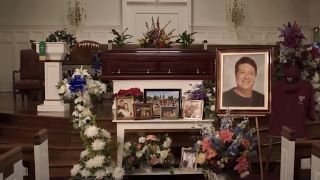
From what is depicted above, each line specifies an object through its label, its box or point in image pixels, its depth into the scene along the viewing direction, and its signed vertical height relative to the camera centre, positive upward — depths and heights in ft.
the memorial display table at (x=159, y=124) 14.05 -1.73
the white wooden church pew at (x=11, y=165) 9.14 -2.05
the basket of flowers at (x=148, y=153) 14.87 -2.81
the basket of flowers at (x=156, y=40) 20.34 +1.39
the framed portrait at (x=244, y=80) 11.43 -0.27
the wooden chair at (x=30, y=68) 29.63 +0.11
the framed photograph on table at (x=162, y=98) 14.58 -0.94
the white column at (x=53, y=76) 22.15 -0.33
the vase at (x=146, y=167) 15.07 -3.33
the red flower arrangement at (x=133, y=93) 14.40 -0.76
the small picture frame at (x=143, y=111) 14.02 -1.31
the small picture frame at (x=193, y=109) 14.15 -1.27
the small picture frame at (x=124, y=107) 14.25 -1.21
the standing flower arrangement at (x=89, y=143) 13.03 -2.17
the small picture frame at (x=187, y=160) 15.02 -3.10
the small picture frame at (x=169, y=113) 14.17 -1.39
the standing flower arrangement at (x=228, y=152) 10.19 -1.91
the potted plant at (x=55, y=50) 21.91 +1.01
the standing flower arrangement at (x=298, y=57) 16.88 +0.55
